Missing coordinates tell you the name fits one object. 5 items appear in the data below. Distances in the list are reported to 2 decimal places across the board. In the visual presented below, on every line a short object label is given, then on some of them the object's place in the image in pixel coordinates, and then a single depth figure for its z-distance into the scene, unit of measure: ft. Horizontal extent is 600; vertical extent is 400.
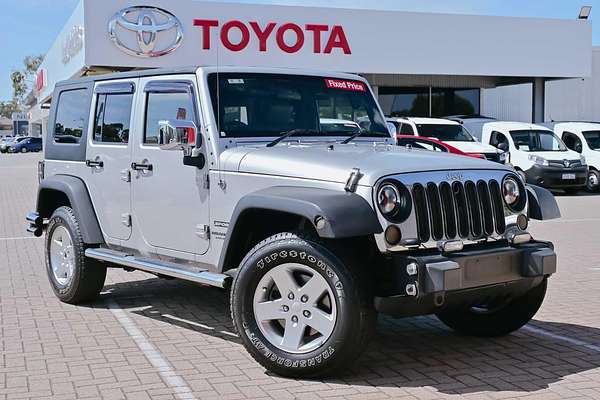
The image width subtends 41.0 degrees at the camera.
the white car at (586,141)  70.33
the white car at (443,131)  67.16
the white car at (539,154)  65.98
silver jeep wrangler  15.55
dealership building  71.82
